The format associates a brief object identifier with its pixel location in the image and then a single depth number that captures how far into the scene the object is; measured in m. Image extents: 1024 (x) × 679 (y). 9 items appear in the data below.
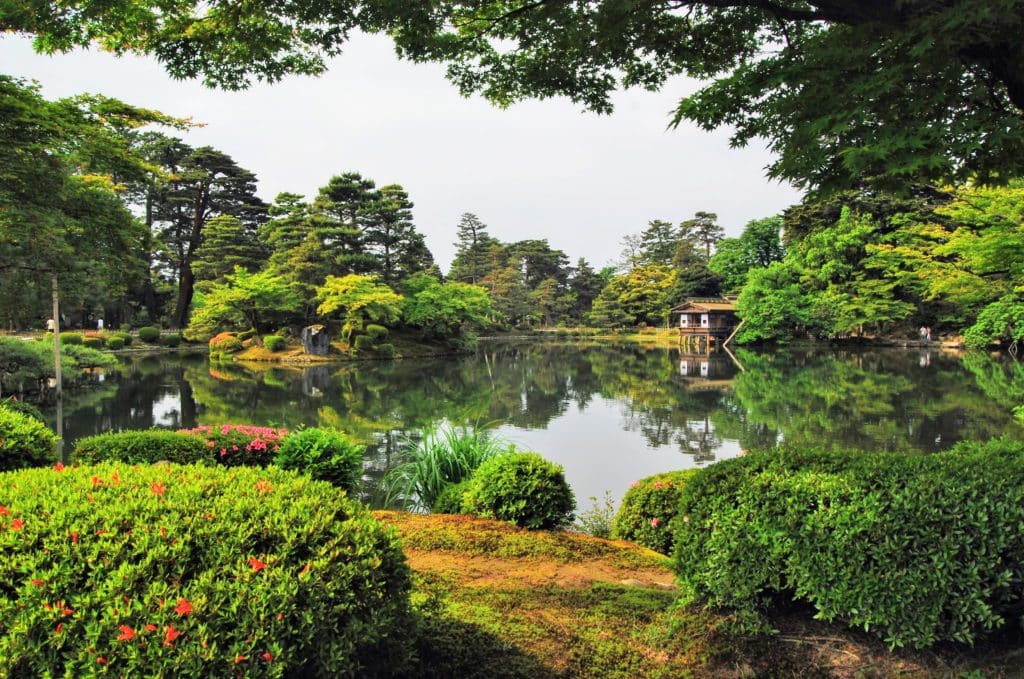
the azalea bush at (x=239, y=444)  4.61
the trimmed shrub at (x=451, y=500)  4.79
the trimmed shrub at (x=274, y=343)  24.67
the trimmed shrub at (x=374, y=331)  24.78
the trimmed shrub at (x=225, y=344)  25.53
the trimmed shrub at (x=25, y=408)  9.10
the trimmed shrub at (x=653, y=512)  3.93
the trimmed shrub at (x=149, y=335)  28.39
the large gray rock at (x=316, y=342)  24.11
